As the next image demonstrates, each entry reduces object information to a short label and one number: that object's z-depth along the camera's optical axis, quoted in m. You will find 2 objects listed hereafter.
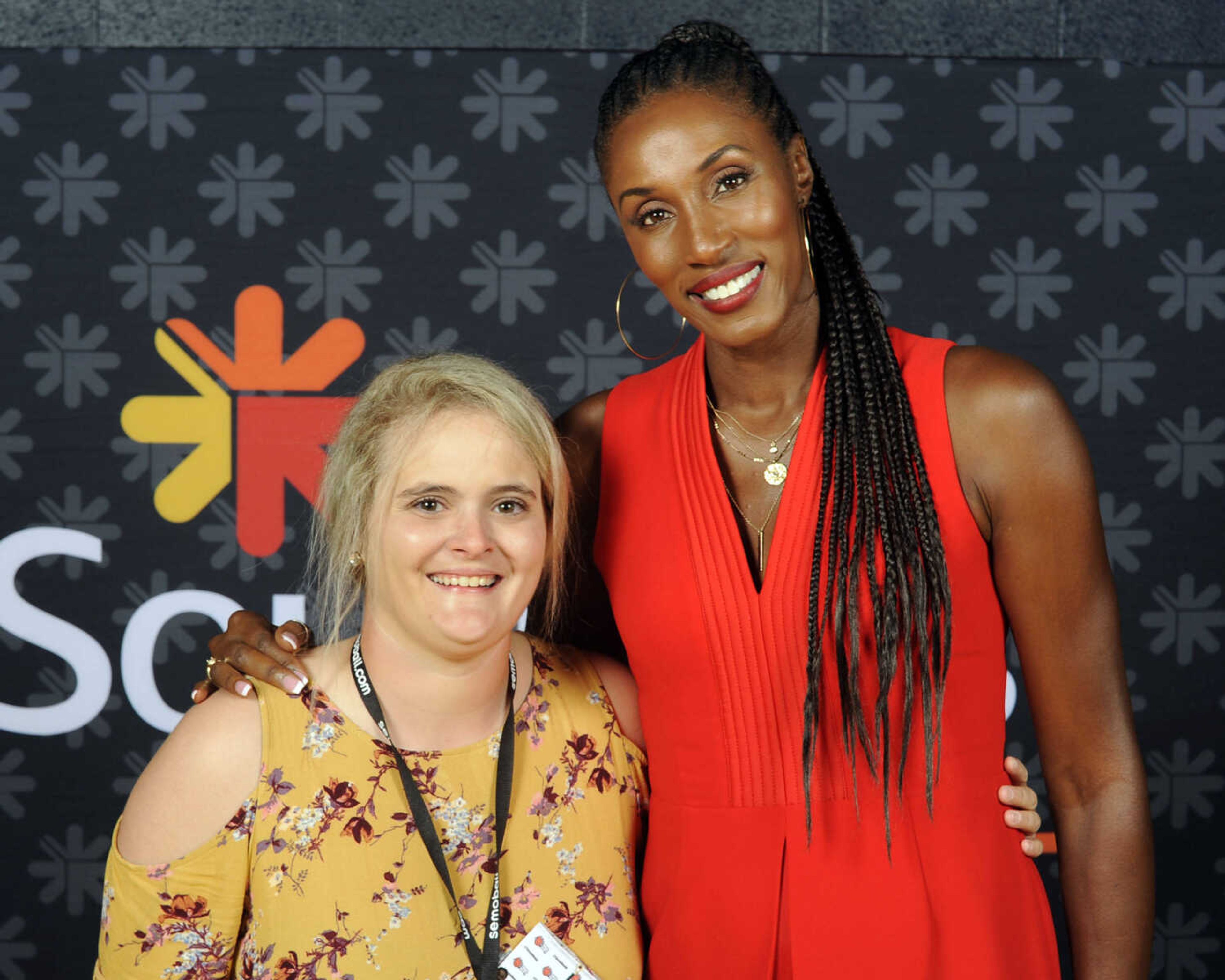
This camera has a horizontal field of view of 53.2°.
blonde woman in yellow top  1.52
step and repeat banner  2.96
